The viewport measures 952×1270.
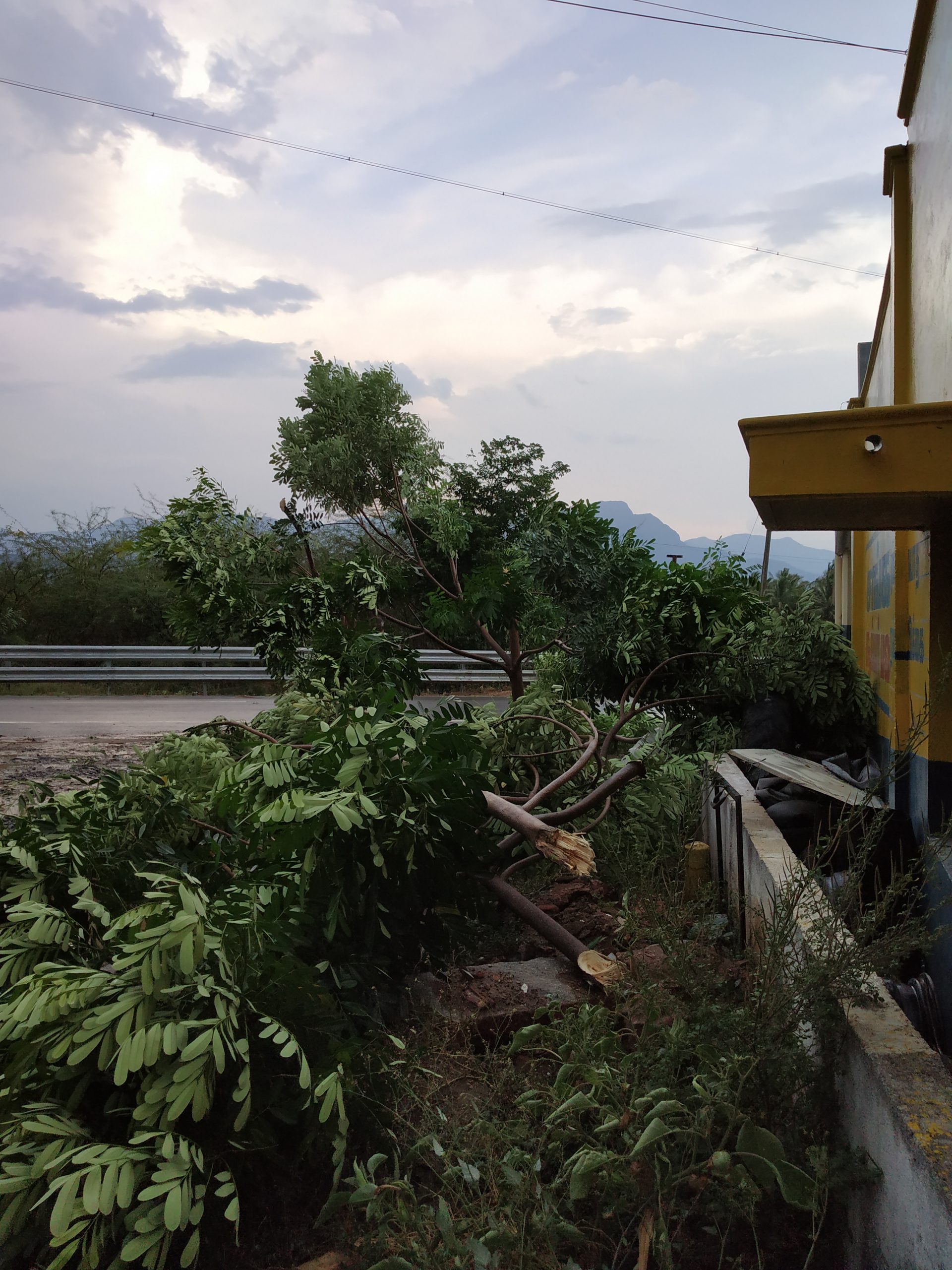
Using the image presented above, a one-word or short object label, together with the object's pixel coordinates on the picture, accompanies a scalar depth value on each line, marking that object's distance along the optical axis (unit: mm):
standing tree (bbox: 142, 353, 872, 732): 4977
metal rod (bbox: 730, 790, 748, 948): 4078
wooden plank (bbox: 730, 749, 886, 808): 4926
